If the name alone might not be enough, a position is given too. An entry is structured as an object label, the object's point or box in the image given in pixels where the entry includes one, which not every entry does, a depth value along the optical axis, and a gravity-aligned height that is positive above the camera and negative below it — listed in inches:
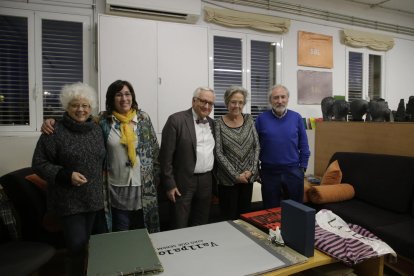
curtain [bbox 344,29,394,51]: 172.4 +53.5
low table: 47.2 -24.3
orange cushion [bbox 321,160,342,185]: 111.3 -19.5
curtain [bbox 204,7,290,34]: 141.1 +54.4
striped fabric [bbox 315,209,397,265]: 52.4 -23.0
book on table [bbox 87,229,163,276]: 44.3 -22.1
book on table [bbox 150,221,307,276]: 46.6 -22.9
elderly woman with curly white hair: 61.5 -9.7
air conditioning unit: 120.0 +50.3
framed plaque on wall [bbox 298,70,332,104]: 165.6 +23.6
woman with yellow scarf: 69.5 -9.3
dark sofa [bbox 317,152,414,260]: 78.8 -24.6
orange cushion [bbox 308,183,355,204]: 101.0 -24.2
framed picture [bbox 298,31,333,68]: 163.6 +44.4
